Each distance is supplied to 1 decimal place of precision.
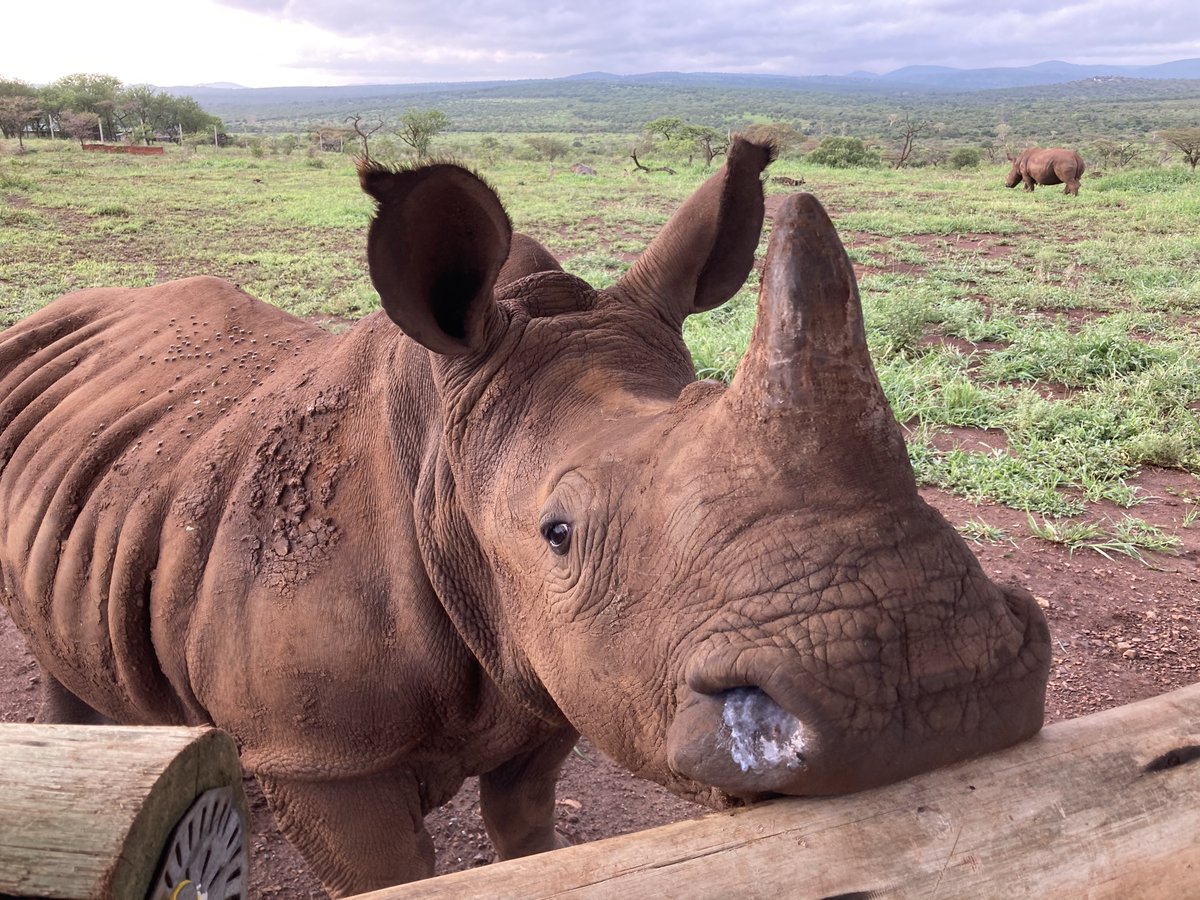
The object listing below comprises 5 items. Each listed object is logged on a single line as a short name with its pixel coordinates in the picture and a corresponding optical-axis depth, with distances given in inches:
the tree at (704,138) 1507.1
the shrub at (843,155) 1283.2
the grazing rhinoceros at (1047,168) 996.6
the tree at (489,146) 1554.1
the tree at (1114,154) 1396.4
